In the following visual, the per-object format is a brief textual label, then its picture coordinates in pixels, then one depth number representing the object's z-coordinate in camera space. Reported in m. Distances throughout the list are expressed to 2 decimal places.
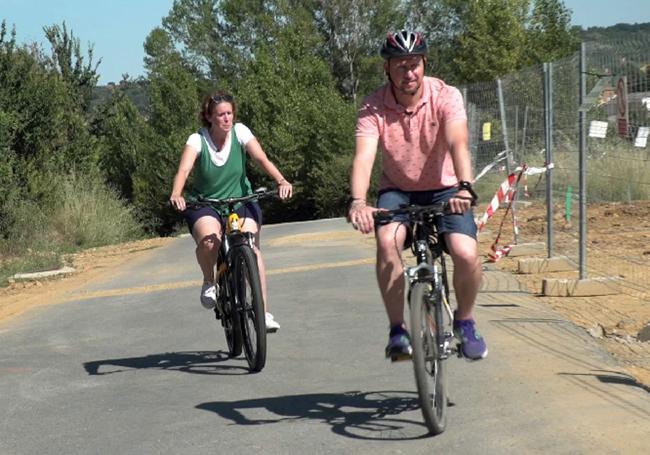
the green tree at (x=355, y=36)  76.56
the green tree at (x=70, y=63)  41.03
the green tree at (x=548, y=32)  80.31
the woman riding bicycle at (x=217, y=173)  8.55
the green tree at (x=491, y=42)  74.38
